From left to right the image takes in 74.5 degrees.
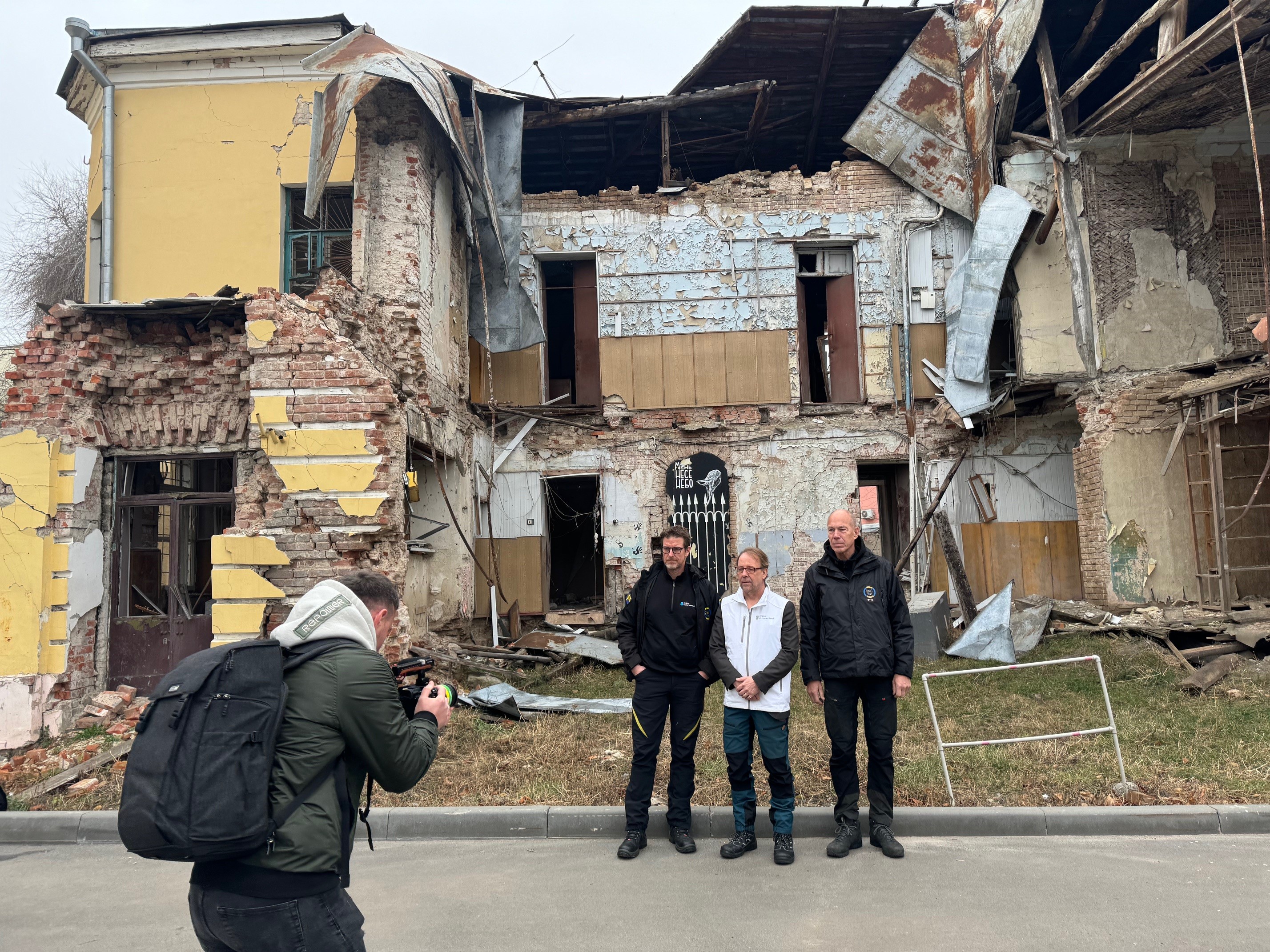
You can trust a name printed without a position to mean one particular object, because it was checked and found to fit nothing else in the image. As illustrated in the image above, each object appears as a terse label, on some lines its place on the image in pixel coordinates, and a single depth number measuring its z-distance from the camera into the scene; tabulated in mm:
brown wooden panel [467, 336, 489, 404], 13164
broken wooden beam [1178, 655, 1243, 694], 7977
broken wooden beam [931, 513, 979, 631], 11945
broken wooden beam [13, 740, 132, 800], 6180
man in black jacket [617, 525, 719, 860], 4797
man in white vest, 4633
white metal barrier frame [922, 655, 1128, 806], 5172
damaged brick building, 8430
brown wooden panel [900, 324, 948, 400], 13250
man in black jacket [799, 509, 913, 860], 4664
